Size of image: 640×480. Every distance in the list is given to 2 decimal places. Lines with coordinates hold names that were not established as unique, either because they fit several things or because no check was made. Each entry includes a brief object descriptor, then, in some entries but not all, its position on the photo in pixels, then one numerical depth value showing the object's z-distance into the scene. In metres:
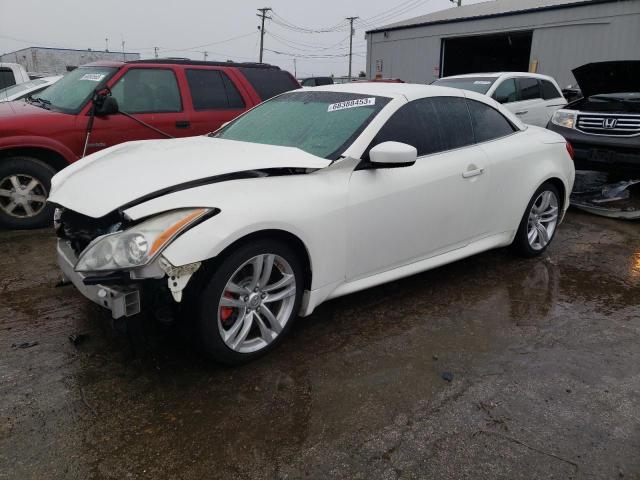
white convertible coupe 2.58
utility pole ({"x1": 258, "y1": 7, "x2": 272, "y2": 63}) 55.91
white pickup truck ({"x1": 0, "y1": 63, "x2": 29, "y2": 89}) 10.11
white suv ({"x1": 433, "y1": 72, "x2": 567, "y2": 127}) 9.21
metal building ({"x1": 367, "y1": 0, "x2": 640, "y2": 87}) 17.10
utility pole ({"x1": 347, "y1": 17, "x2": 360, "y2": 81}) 64.71
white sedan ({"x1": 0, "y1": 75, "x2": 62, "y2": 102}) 8.19
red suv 5.23
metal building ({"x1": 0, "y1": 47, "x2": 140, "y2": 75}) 33.00
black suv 6.77
